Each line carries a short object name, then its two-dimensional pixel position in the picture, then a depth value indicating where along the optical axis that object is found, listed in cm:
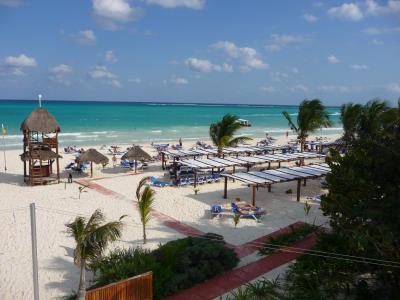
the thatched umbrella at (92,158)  2048
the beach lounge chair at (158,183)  1921
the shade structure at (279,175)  1514
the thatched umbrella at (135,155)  2173
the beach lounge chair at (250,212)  1352
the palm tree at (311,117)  2520
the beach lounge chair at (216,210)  1394
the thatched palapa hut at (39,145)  1897
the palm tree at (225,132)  2323
